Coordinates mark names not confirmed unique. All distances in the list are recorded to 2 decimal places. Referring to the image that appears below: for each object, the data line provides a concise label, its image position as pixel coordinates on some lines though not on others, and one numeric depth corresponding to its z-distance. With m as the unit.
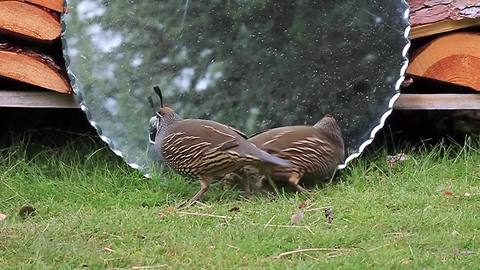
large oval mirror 11.24
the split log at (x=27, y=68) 10.98
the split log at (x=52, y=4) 11.03
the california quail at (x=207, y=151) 9.84
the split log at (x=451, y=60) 11.35
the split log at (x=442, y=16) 11.19
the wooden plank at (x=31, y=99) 11.34
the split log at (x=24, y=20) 10.94
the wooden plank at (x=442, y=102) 11.55
